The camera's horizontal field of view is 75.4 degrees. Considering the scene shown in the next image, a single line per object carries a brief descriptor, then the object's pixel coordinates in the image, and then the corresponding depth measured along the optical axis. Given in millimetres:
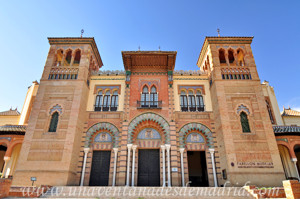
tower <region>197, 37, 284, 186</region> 10383
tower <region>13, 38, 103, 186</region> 10430
